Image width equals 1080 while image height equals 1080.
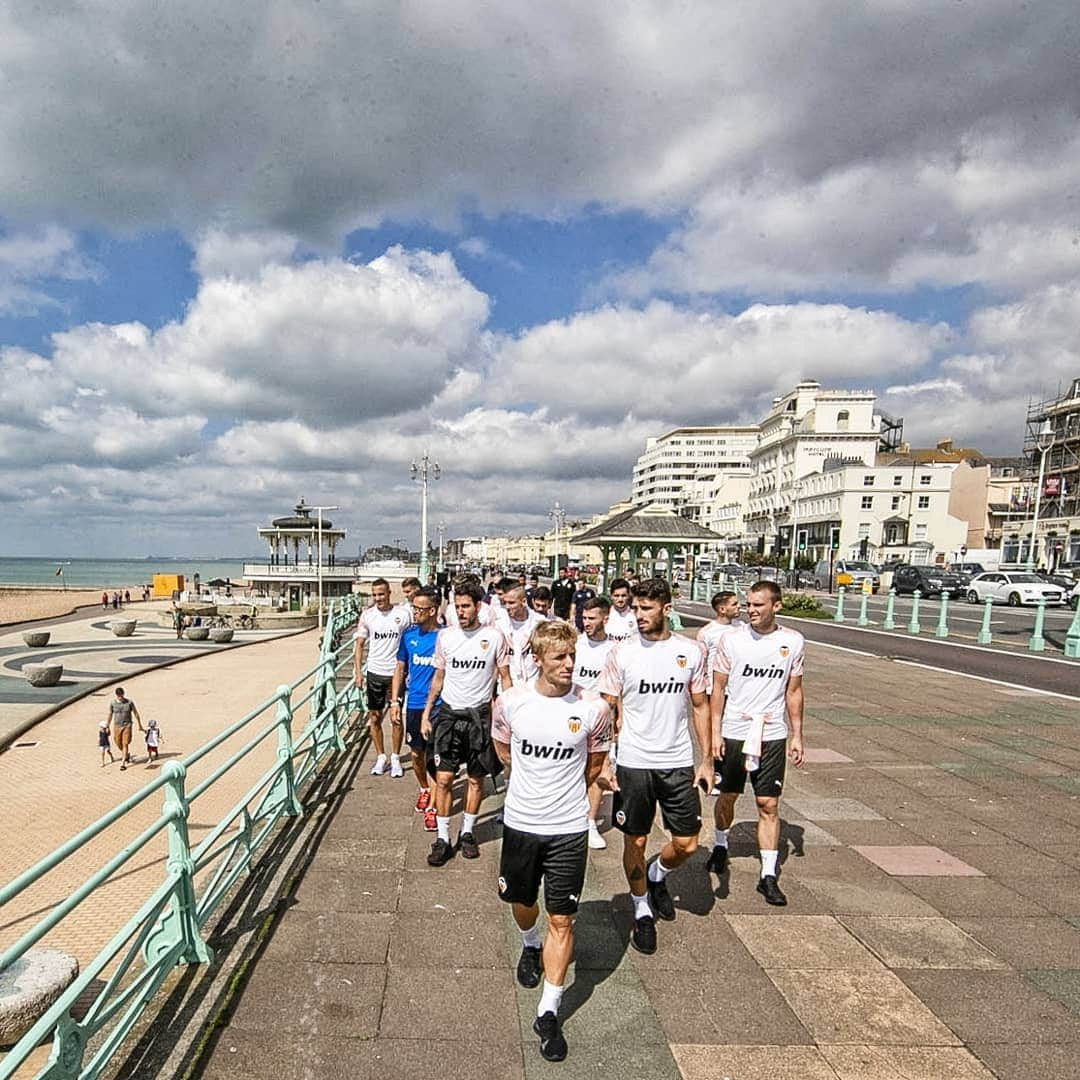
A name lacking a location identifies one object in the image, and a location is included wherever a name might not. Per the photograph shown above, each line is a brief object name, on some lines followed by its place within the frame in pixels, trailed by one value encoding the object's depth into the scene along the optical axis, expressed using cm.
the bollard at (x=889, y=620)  2096
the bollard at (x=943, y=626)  1888
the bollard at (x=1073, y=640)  1513
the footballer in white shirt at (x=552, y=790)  293
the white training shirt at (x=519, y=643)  561
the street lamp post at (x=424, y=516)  3850
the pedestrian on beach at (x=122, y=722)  1210
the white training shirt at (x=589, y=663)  547
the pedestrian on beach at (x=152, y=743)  1244
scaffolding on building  5759
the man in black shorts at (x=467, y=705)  474
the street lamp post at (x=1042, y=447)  5909
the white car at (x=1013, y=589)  2952
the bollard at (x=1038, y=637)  1609
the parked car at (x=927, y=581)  3503
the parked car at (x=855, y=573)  4354
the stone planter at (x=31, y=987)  366
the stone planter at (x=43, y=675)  1917
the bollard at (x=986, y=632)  1730
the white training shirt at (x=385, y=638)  646
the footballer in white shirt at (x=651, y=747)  365
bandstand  4638
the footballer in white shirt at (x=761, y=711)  420
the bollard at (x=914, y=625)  1997
